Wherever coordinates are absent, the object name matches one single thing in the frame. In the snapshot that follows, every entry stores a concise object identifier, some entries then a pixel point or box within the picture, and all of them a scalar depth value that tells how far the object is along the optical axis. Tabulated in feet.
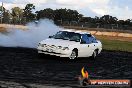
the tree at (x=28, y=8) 410.31
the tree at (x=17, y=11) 396.92
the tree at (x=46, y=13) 386.52
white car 58.59
